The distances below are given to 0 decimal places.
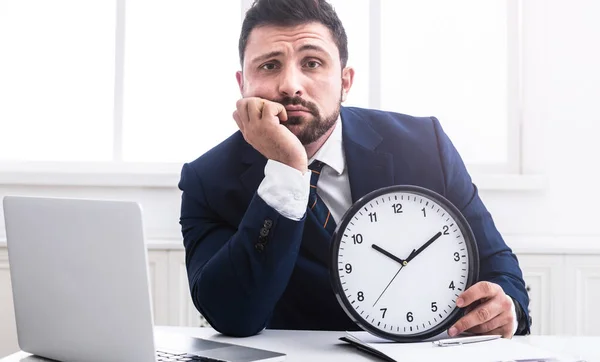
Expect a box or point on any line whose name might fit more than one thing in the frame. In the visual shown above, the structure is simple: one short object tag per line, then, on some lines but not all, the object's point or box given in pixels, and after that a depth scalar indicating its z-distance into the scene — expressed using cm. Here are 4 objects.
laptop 102
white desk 121
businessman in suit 144
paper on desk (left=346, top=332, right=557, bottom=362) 111
